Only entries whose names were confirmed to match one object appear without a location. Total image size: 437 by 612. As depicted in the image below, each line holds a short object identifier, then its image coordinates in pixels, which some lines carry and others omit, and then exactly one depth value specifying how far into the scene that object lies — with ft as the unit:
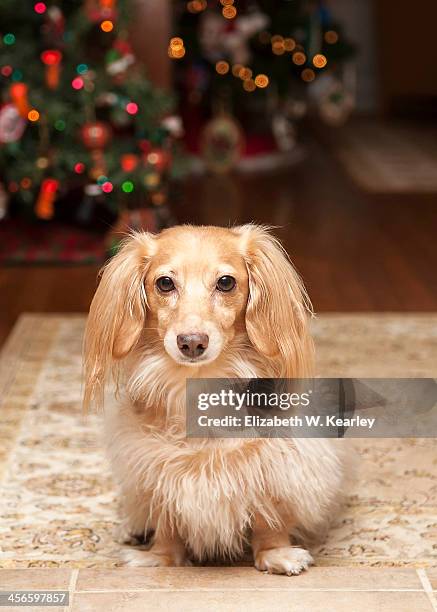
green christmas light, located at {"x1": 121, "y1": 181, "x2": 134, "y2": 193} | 12.62
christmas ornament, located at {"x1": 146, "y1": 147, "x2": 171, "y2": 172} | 13.04
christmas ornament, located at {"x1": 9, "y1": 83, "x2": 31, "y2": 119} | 12.44
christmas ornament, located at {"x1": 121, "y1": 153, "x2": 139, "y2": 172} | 12.74
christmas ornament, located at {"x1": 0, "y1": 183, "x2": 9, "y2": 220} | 12.78
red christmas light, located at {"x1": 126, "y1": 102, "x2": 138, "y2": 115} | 12.80
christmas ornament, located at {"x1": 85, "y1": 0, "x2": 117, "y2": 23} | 12.92
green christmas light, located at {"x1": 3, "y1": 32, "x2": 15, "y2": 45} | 12.79
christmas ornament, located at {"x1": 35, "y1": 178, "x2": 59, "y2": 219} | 12.93
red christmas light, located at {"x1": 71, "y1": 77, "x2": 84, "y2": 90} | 12.66
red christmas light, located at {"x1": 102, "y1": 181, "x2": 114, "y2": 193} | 12.50
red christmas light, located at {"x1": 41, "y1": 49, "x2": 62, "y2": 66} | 12.69
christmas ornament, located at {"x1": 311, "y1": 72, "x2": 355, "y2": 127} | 20.74
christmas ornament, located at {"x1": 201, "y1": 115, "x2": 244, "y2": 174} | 18.98
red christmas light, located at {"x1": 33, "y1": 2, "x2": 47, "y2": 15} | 12.64
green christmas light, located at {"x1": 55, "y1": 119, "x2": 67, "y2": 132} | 12.66
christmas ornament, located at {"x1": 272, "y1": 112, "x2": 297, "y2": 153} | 20.97
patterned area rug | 5.94
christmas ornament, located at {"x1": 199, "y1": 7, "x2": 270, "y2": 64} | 19.15
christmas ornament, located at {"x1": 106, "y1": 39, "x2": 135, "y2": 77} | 12.80
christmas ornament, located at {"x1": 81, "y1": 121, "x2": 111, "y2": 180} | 12.65
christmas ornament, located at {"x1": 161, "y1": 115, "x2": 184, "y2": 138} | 13.26
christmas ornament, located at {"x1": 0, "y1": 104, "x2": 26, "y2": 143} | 12.46
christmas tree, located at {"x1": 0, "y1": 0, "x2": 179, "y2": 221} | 12.65
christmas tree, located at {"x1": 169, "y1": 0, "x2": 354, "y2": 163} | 19.38
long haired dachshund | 5.14
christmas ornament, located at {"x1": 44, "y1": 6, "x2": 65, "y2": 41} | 12.80
